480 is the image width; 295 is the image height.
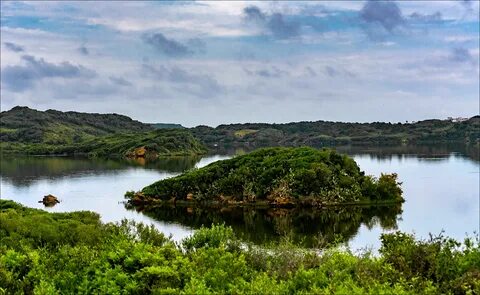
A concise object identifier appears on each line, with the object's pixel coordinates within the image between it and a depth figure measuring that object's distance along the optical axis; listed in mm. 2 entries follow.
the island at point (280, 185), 116812
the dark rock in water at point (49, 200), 119388
